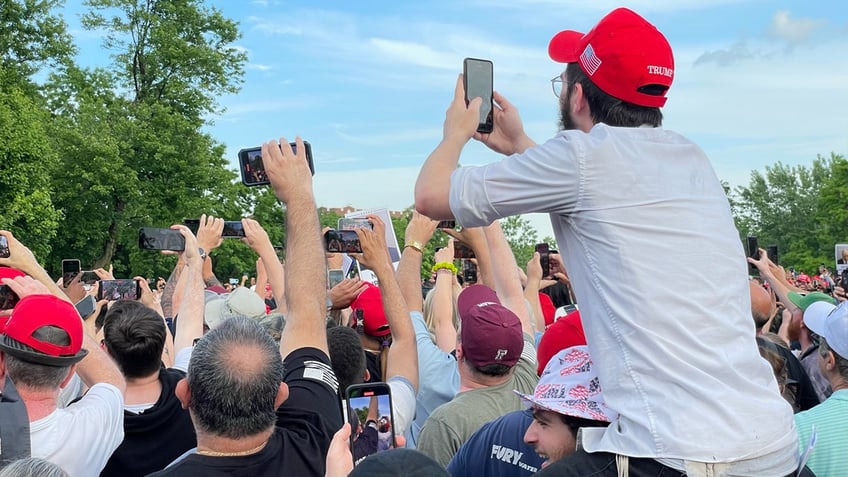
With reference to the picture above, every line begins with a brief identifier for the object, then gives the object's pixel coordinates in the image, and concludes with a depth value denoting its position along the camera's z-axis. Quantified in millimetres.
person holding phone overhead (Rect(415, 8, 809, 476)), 2074
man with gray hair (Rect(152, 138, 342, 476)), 2555
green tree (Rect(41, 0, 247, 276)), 35625
